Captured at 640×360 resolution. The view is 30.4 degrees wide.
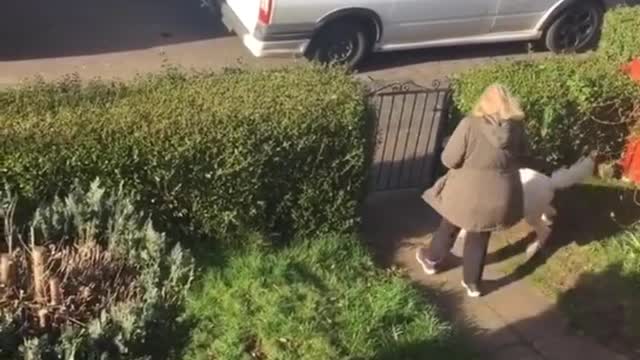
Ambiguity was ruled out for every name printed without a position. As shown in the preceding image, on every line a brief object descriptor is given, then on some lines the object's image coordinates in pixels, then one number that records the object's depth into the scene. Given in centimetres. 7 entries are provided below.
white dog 798
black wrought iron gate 873
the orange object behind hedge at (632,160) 915
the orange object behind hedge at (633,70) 912
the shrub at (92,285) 618
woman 727
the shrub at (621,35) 964
